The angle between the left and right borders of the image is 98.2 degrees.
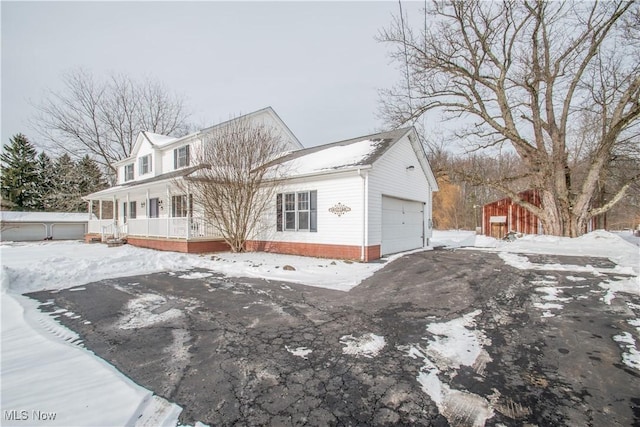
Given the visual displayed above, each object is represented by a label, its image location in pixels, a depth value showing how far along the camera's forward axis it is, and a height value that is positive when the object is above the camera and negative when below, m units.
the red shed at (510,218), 18.03 -0.34
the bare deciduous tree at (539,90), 13.14 +6.47
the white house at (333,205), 10.09 +0.38
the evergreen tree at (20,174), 30.02 +4.35
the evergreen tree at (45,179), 31.58 +4.10
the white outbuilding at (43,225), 23.92 -1.09
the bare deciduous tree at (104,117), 24.62 +9.27
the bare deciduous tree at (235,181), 11.61 +1.38
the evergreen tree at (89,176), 27.34 +3.79
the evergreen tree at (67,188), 27.09 +2.60
